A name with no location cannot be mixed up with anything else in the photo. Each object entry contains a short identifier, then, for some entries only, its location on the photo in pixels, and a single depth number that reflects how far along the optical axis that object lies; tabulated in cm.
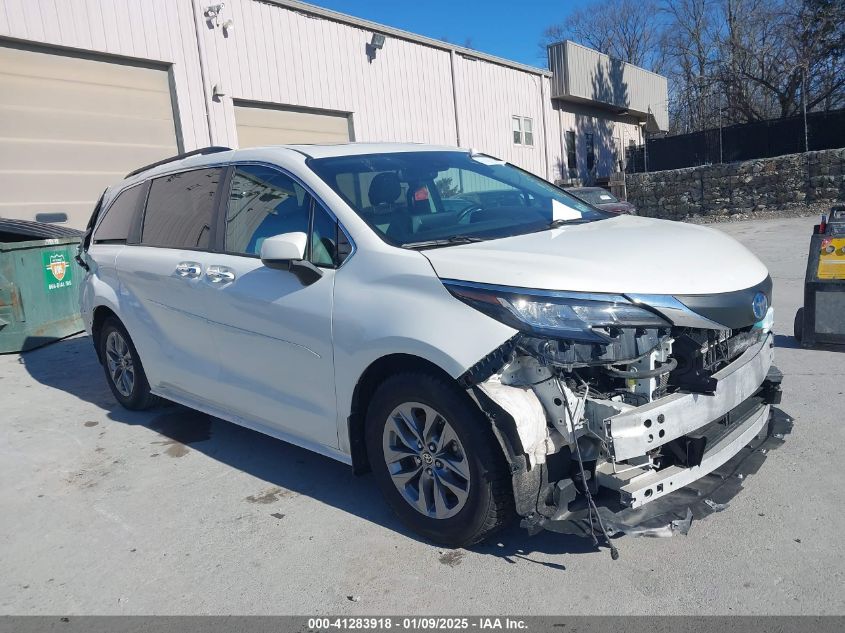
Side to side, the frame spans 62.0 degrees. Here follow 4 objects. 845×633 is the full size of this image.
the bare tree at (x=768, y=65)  2394
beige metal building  1073
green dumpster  806
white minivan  278
